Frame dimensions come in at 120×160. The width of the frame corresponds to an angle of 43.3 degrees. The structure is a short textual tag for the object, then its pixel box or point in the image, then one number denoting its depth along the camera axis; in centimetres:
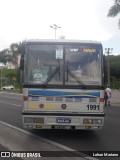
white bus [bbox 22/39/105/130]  451
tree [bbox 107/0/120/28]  1335
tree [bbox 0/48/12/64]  4864
